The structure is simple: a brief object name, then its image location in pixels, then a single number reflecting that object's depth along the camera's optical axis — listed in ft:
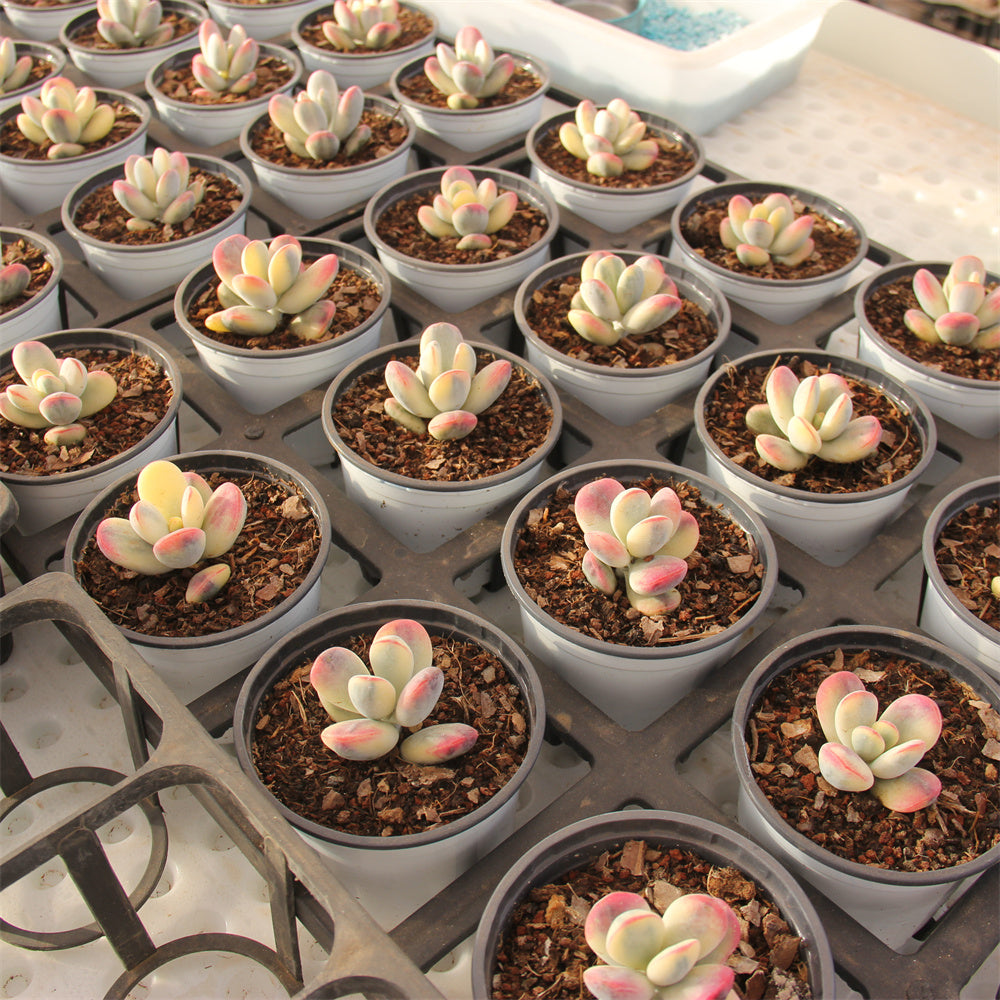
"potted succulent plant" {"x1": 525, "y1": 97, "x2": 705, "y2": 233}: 2.29
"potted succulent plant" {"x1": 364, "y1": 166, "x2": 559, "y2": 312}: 2.13
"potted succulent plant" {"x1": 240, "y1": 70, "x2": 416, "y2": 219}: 2.29
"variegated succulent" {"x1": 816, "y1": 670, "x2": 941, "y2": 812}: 1.52
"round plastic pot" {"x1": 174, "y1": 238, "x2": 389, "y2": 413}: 1.96
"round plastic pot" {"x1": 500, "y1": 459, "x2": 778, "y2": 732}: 1.65
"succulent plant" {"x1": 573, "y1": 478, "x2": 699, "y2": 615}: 1.66
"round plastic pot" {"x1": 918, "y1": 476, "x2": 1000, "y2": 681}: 1.69
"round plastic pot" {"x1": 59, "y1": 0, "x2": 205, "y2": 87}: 2.65
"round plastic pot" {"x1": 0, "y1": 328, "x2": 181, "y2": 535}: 1.82
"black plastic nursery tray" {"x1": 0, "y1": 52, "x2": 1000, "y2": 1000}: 1.37
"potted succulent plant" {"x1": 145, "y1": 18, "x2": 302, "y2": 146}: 2.48
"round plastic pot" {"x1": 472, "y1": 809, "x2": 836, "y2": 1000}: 1.43
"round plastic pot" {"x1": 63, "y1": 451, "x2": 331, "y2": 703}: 1.65
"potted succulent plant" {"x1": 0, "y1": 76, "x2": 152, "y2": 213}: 2.33
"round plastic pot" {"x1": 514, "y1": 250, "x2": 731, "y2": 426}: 1.96
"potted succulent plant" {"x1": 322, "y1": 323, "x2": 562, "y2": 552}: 1.83
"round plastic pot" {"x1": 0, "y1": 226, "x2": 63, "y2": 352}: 2.05
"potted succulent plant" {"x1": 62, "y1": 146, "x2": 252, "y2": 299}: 2.15
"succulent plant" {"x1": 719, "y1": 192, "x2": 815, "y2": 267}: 2.12
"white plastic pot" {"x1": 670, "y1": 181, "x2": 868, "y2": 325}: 2.11
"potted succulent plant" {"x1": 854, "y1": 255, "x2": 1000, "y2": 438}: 1.98
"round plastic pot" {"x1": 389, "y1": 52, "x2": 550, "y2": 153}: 2.48
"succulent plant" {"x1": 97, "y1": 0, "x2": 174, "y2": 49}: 2.65
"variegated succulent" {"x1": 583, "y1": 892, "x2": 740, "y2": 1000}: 1.36
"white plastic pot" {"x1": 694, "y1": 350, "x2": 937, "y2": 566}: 1.81
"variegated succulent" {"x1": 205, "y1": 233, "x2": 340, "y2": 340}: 1.96
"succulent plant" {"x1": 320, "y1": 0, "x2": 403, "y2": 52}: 2.64
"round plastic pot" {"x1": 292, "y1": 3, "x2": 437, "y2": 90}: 2.65
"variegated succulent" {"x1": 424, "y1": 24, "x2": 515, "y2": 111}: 2.47
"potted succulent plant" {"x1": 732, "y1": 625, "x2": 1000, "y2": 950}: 1.52
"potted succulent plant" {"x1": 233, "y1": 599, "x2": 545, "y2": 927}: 1.53
